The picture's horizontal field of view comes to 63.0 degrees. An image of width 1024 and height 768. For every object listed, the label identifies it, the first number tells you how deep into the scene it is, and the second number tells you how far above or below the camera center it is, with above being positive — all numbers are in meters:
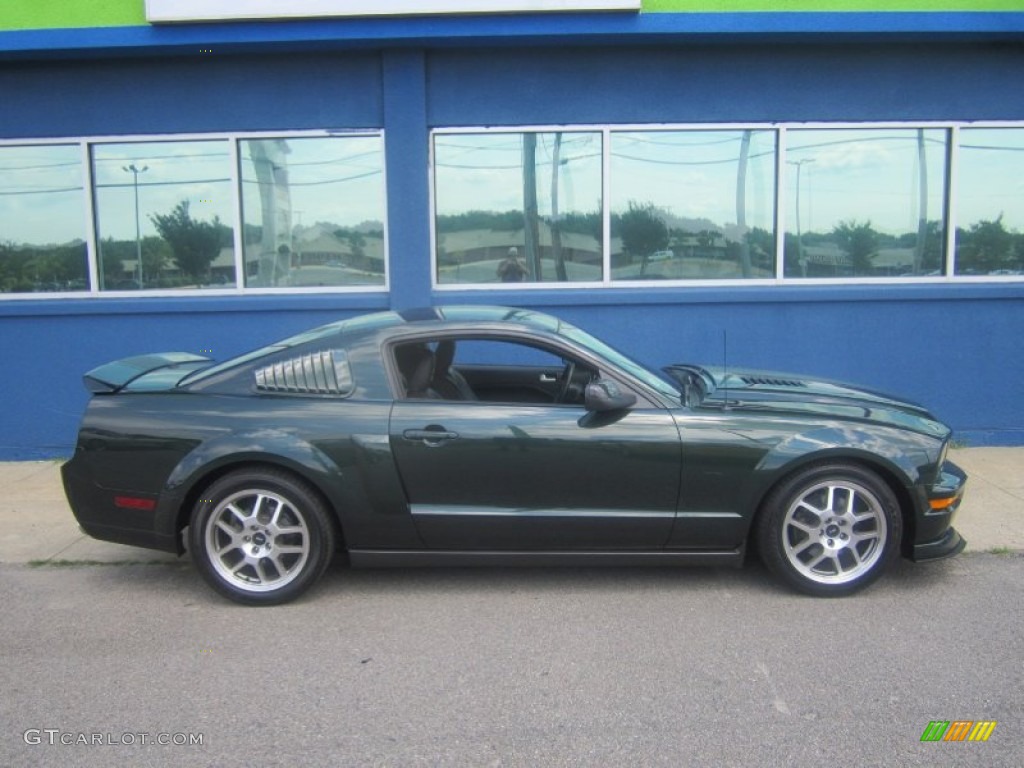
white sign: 7.03 +2.37
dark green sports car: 4.23 -0.96
